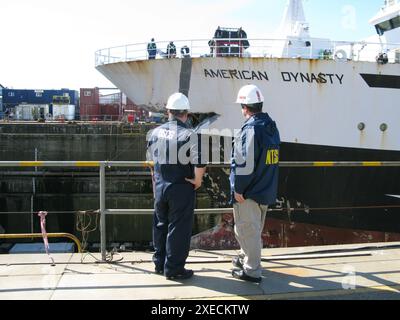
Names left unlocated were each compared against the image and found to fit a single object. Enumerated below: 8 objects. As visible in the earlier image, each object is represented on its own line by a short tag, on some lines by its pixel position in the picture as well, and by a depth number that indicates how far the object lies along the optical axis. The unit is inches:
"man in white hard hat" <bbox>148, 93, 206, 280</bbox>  145.2
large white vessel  386.0
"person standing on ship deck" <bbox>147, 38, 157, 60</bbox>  409.4
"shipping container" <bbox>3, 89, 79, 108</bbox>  1456.7
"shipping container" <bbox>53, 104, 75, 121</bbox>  1254.7
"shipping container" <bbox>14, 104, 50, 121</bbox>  1220.5
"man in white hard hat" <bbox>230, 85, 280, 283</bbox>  142.2
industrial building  1237.1
